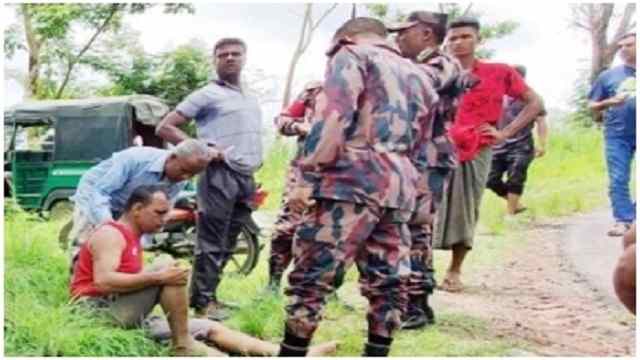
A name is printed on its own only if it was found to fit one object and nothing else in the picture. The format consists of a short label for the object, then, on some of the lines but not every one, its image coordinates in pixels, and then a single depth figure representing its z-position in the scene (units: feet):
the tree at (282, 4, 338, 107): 45.24
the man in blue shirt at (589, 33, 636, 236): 21.45
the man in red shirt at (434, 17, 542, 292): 16.39
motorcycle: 20.93
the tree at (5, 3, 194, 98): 45.21
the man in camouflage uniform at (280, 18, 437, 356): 11.24
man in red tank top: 12.48
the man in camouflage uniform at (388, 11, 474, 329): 13.84
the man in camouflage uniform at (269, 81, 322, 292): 15.65
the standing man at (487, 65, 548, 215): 28.50
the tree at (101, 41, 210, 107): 42.52
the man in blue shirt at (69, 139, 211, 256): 13.70
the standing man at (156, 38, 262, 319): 15.38
